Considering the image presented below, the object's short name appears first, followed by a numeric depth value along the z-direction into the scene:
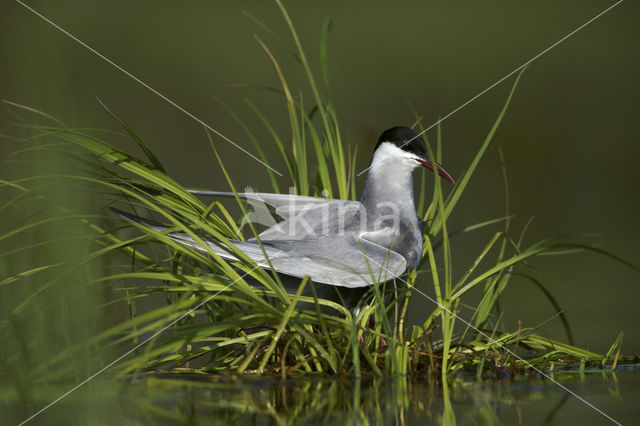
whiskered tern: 5.82
